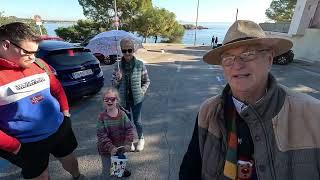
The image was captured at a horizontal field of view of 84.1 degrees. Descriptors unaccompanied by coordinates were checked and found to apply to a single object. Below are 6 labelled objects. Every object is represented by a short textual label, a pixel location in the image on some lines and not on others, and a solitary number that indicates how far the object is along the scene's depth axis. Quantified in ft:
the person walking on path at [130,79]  8.57
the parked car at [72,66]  13.74
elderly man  2.96
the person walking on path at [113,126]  7.44
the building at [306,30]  39.49
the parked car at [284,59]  34.14
